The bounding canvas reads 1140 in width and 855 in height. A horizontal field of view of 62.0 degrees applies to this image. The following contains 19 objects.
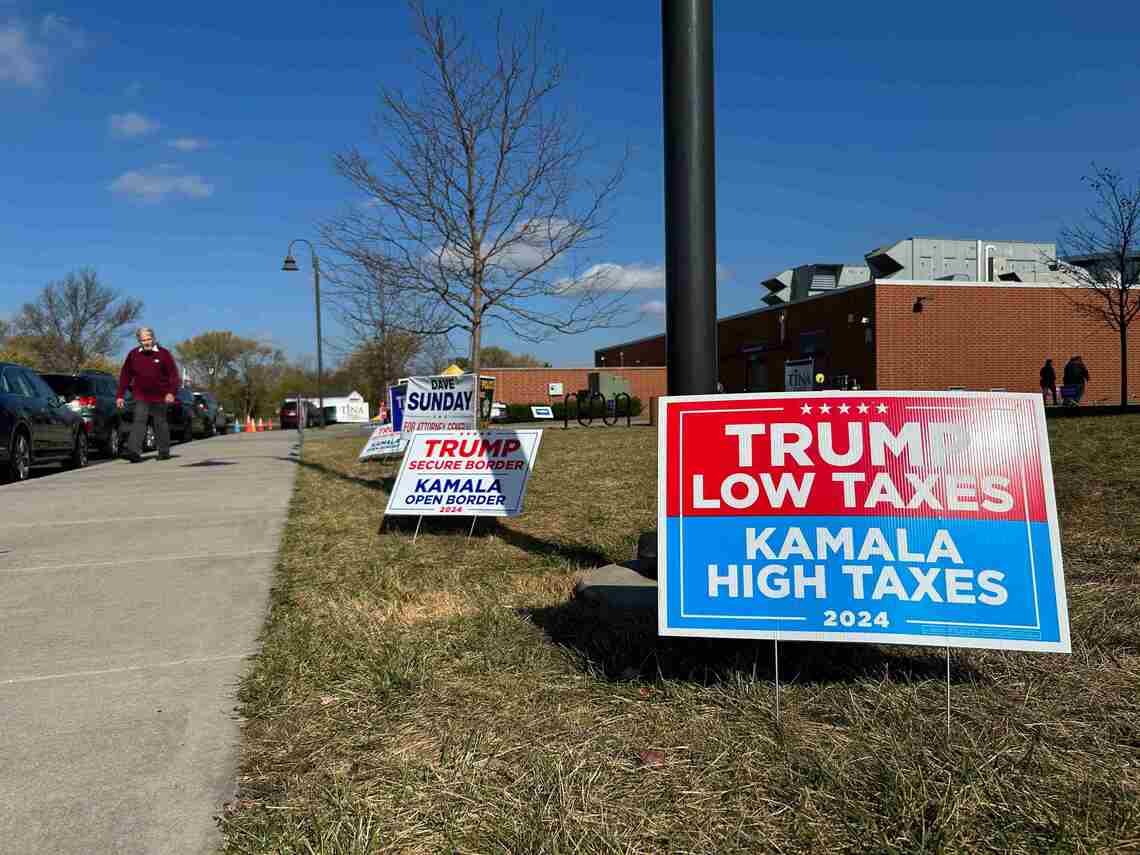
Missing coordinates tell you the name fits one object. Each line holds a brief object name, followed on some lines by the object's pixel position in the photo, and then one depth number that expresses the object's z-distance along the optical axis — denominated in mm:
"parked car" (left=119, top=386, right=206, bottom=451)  18667
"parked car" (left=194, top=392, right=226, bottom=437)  30469
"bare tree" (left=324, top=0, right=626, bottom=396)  14805
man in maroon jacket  13117
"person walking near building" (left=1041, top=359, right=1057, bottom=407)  27469
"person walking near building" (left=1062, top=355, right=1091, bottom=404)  25297
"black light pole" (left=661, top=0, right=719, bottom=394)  4391
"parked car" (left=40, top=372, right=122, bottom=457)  16500
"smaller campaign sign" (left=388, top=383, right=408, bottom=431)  13425
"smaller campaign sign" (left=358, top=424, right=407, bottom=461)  13164
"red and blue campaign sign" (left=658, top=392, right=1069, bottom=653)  2971
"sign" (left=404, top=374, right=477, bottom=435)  8625
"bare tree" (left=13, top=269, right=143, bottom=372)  50812
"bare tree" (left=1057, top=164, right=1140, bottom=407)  21172
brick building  32312
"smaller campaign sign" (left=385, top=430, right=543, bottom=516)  6762
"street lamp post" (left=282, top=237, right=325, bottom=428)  28953
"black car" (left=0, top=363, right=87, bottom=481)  11914
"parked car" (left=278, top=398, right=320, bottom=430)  50875
